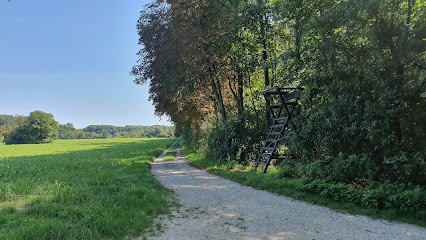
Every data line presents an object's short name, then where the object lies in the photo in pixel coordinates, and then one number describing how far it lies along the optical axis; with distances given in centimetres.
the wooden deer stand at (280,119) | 1014
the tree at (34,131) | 8300
